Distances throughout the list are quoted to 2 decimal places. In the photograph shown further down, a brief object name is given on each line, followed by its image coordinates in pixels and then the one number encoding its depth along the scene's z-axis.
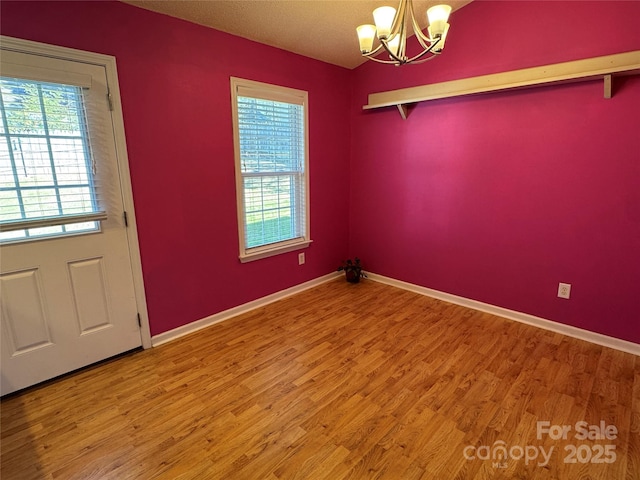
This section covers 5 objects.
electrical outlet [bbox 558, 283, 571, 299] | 2.71
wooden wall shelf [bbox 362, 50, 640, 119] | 2.21
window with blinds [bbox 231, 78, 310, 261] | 2.89
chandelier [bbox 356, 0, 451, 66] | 1.64
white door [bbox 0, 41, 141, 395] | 1.87
